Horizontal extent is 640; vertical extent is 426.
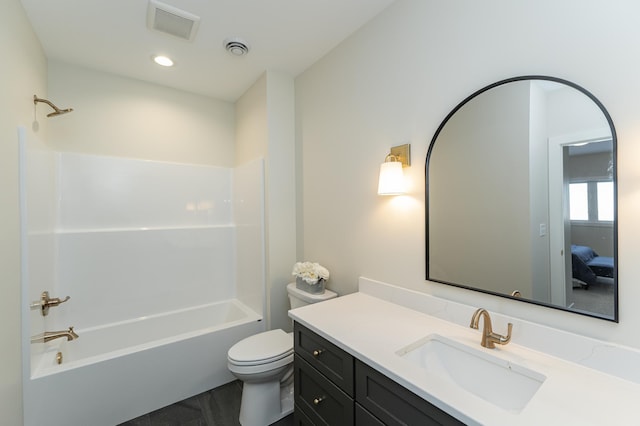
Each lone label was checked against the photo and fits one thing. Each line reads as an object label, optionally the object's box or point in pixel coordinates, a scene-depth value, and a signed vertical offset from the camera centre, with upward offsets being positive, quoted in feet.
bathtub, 5.52 -3.53
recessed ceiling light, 7.17 +4.01
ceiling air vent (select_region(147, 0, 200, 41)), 5.38 +3.95
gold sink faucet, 3.55 -1.57
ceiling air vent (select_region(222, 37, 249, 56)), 6.40 +3.94
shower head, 5.96 +2.41
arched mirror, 3.17 +0.19
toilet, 5.68 -3.33
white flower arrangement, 6.59 -1.44
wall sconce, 4.91 +0.71
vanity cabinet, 2.99 -2.32
